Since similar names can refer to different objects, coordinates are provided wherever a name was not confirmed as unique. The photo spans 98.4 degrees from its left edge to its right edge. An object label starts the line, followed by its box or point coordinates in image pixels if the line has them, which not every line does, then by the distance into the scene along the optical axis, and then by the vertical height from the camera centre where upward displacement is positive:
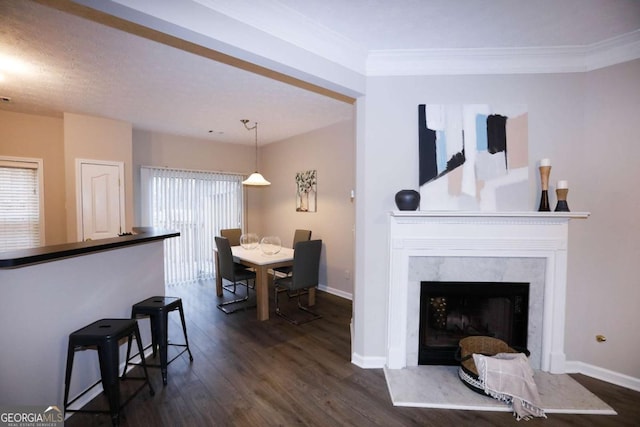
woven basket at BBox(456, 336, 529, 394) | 2.19 -1.22
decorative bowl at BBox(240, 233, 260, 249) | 4.26 -0.63
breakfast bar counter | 1.58 -0.71
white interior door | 3.88 +0.02
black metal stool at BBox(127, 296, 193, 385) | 2.19 -0.93
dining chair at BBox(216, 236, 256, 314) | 3.62 -0.94
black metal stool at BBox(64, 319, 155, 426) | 1.70 -0.96
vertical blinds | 4.79 -0.18
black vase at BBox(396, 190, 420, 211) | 2.19 +0.02
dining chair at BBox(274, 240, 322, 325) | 3.37 -0.87
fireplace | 2.26 -0.49
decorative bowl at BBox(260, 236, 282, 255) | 3.96 -0.64
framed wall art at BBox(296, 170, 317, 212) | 4.80 +0.20
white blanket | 1.88 -1.28
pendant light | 3.94 +0.30
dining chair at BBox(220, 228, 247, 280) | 4.96 -0.60
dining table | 3.42 -0.80
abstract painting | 2.28 +0.38
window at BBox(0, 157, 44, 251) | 3.74 -0.06
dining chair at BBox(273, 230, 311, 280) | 4.38 -0.58
